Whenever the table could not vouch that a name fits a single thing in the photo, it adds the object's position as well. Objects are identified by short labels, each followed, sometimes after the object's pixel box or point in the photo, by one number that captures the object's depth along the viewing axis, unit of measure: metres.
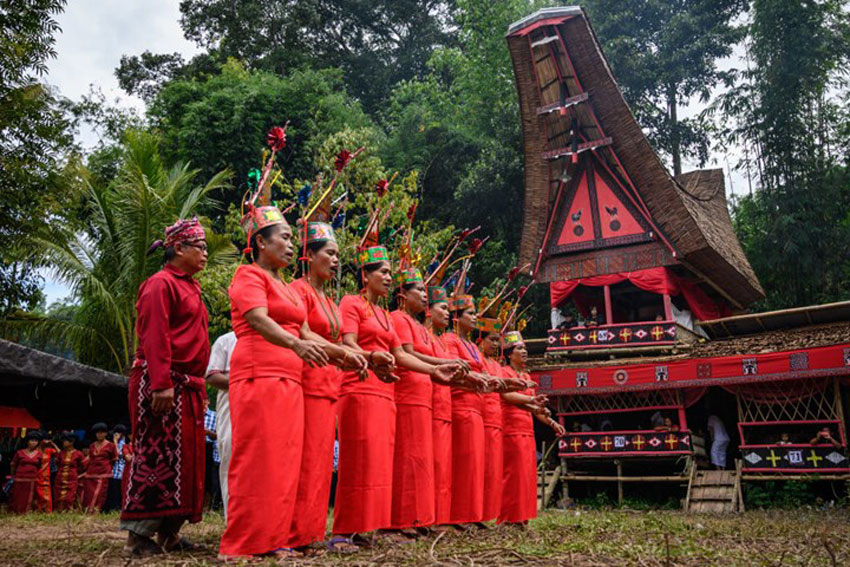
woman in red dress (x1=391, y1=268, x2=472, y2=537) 4.59
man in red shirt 3.58
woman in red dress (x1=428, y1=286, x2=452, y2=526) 5.05
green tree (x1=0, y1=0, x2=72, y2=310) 10.23
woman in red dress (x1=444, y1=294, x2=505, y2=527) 5.39
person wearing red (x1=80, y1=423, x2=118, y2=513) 9.91
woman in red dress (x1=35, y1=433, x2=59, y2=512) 9.96
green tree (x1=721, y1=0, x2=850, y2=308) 19.33
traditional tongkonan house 12.97
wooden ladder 12.34
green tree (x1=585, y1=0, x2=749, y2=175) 23.12
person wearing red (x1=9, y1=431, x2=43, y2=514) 9.77
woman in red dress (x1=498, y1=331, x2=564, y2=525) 6.09
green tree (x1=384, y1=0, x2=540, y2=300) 20.67
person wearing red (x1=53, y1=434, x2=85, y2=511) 10.38
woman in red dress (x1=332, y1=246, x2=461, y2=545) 4.12
